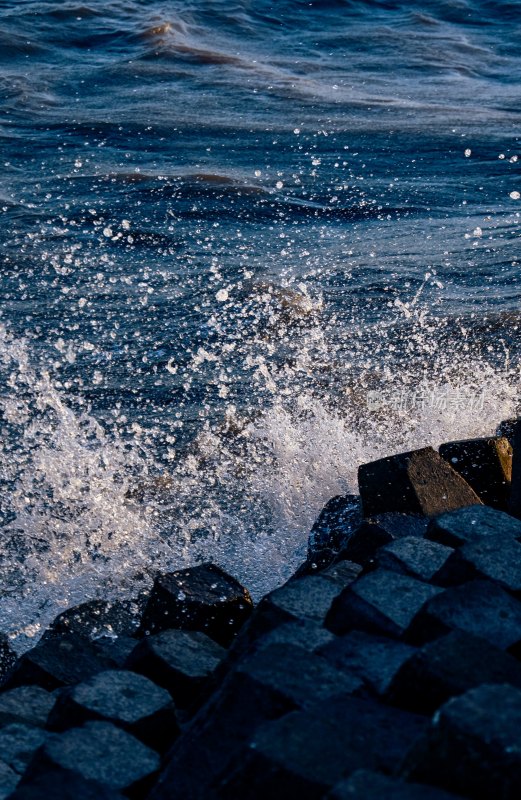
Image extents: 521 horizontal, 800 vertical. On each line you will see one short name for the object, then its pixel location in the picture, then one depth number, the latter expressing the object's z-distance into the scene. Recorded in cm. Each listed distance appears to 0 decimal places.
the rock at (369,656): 380
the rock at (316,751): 305
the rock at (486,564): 448
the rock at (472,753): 282
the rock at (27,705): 435
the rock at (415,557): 484
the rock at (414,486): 618
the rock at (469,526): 520
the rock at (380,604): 431
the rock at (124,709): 399
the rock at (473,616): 398
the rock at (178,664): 453
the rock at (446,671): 347
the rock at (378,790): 274
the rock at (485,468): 673
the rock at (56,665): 482
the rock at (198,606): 543
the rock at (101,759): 356
